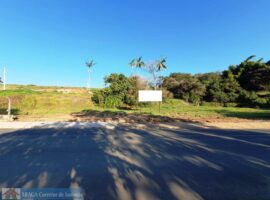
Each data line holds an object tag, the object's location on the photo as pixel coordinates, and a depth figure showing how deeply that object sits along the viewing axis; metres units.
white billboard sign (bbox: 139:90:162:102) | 19.44
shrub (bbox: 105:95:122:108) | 31.66
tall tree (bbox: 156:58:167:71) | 48.84
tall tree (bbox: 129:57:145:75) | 51.79
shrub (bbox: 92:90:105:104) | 32.94
